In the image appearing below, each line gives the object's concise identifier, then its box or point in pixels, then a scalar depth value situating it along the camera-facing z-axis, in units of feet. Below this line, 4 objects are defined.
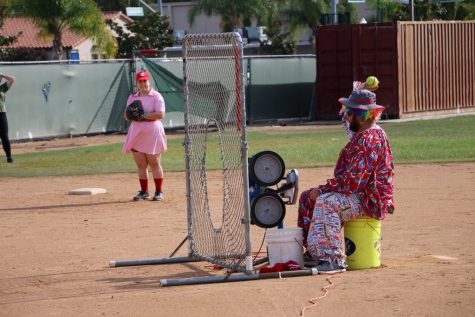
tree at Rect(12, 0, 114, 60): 146.41
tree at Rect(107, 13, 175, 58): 150.71
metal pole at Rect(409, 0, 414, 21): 127.03
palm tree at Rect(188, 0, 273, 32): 225.76
